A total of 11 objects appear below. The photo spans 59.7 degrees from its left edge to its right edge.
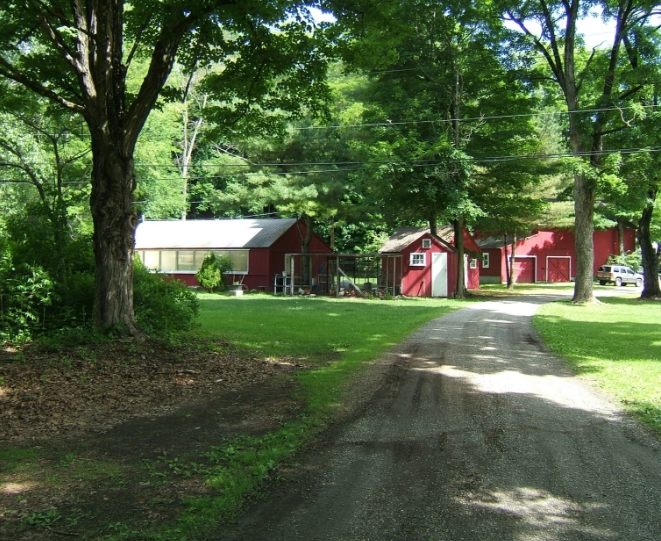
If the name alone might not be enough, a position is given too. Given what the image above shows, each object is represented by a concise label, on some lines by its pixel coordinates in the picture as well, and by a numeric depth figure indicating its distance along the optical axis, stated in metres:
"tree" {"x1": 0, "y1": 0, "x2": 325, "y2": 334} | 9.73
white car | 45.50
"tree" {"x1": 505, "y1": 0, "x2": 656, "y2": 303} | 24.25
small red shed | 31.20
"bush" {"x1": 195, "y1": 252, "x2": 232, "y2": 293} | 32.41
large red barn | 49.75
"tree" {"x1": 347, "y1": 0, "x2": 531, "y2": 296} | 25.55
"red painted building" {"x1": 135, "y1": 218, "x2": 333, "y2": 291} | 34.25
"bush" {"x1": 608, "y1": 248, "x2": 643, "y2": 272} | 46.91
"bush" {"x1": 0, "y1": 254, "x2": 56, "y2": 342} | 9.97
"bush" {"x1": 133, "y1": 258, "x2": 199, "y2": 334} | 11.24
